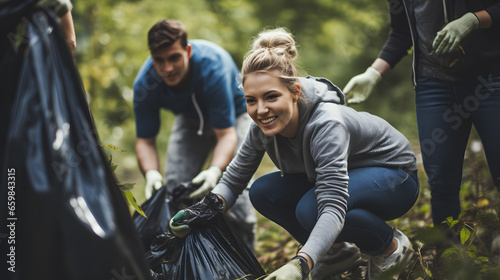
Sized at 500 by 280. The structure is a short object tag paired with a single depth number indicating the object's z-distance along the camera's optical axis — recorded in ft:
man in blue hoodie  9.33
